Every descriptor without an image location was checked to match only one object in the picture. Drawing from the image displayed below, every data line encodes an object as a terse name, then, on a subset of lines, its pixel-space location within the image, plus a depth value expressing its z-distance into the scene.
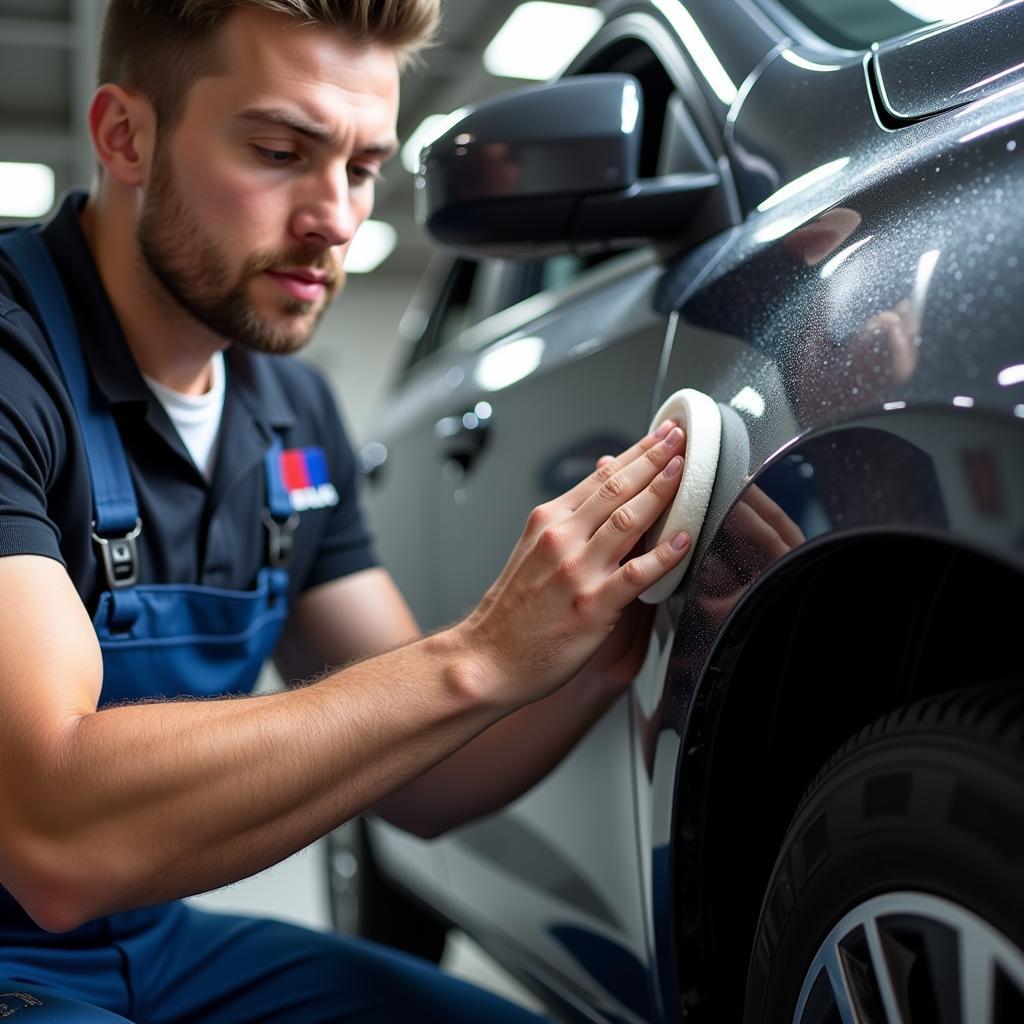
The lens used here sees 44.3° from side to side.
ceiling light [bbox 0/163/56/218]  7.57
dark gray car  0.60
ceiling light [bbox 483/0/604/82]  5.30
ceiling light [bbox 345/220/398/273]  9.27
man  0.85
